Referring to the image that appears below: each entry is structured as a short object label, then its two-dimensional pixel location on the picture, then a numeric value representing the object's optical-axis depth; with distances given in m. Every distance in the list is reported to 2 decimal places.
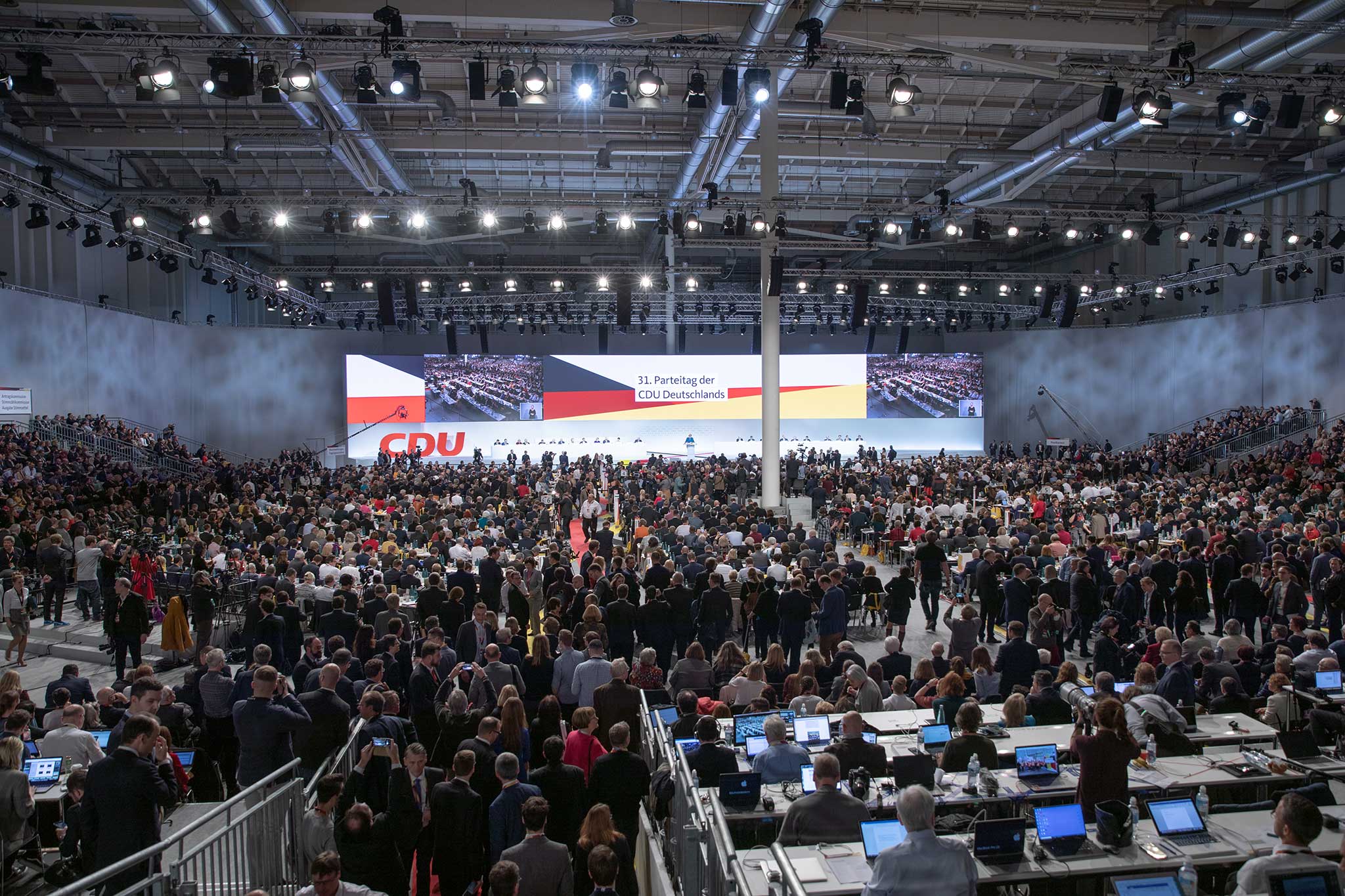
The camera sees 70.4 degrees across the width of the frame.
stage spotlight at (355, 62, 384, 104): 10.73
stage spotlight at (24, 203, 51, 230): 16.95
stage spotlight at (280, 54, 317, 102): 10.55
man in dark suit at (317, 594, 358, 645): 8.88
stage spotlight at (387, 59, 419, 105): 10.86
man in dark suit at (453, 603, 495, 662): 8.64
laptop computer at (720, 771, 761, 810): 5.20
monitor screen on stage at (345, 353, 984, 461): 31.27
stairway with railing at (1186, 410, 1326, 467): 24.09
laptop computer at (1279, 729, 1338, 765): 5.73
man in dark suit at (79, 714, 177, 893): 4.37
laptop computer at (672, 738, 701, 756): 5.82
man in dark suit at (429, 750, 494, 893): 4.78
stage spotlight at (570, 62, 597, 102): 10.98
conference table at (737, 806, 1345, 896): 4.36
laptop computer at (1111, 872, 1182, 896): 4.14
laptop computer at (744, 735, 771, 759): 5.80
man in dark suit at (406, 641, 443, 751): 6.80
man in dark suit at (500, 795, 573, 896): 4.08
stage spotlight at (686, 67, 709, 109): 11.54
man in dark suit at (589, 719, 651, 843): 5.26
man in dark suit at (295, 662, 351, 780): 5.73
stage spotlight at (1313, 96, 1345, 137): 12.08
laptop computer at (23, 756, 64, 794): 5.50
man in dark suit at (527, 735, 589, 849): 5.00
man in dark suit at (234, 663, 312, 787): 5.40
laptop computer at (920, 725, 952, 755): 5.96
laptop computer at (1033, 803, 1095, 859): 4.59
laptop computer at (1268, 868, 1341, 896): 3.72
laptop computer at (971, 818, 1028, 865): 4.51
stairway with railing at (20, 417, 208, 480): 20.94
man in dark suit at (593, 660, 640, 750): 6.46
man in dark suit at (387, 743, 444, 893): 4.80
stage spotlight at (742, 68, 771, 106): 11.51
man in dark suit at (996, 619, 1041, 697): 7.80
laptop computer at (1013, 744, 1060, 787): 5.51
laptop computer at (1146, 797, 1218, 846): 4.71
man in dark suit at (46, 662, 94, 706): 6.81
